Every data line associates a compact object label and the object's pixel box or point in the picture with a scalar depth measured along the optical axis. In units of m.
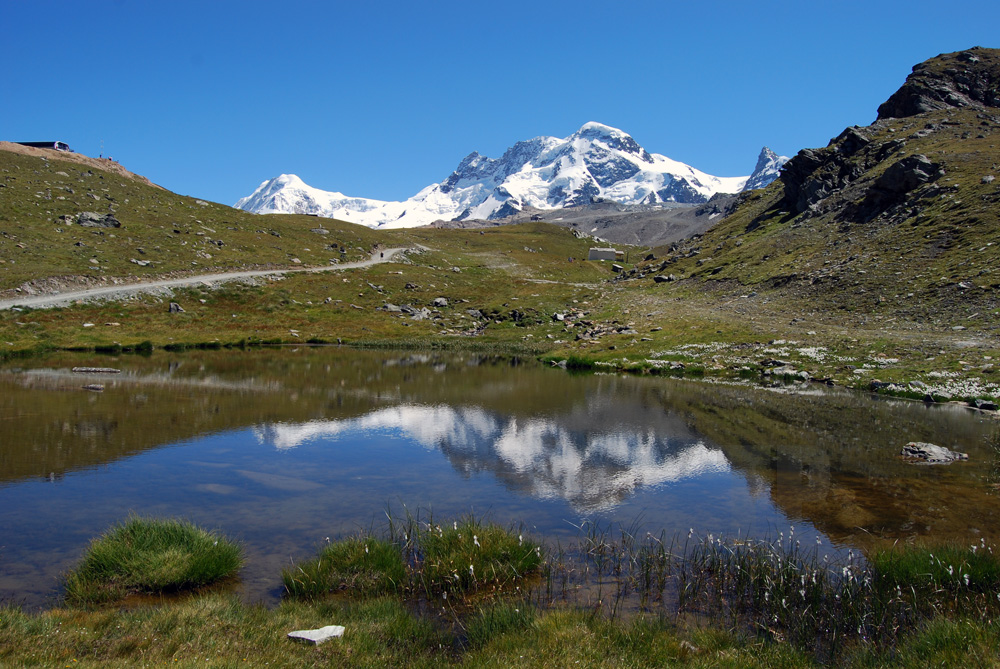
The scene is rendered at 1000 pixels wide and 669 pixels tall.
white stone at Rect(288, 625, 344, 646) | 8.02
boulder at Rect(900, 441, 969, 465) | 18.73
